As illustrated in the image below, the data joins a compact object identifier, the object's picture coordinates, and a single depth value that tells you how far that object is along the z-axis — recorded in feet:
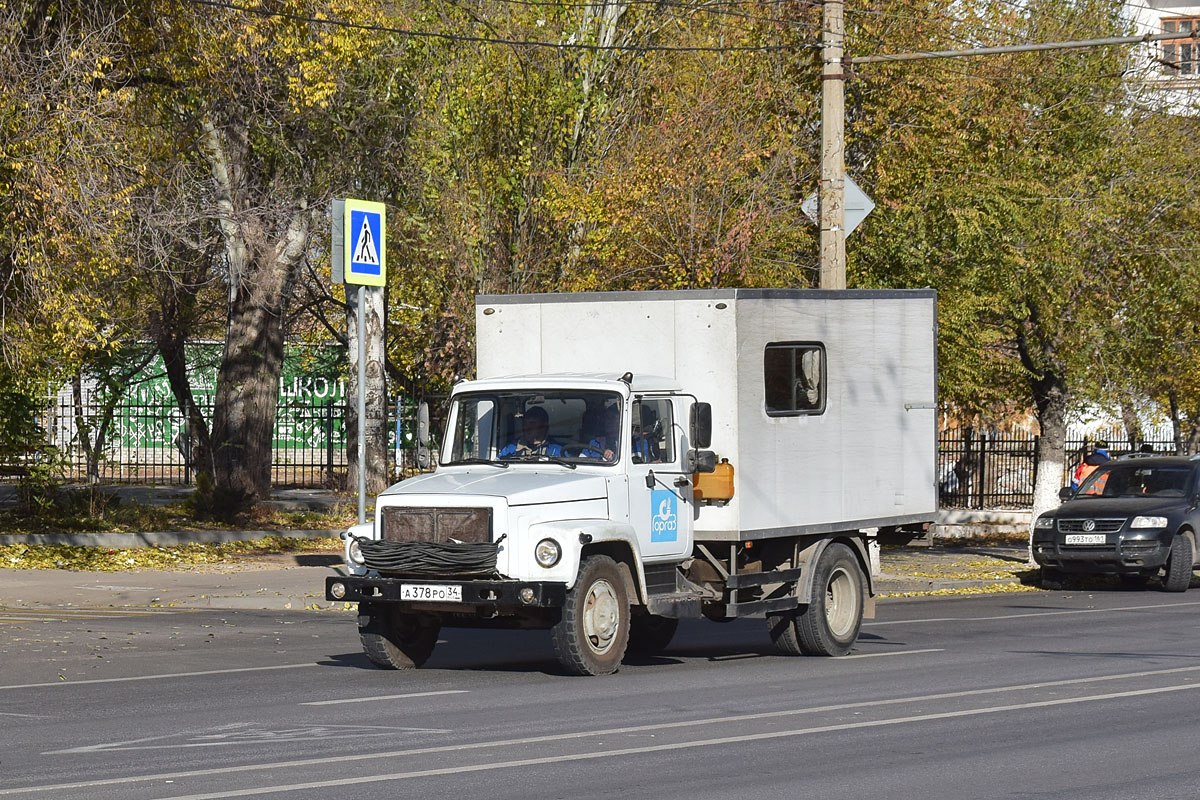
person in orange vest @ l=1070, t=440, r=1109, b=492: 94.48
